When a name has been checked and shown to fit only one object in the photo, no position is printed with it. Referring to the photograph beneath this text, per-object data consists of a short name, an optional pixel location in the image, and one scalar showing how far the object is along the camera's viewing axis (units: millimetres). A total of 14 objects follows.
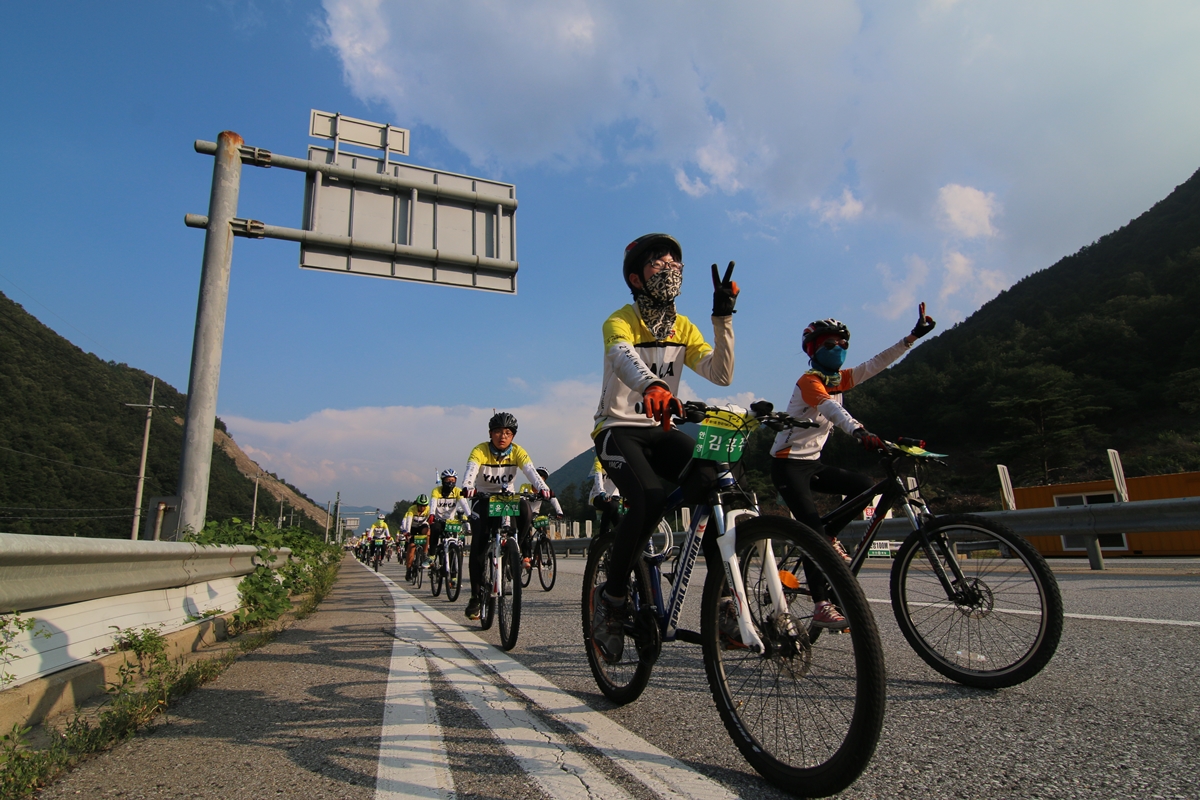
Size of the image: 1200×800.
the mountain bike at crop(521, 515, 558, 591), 10078
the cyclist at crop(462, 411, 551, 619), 6836
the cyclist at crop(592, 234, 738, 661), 2896
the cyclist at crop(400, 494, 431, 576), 13438
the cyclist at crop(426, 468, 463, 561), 10266
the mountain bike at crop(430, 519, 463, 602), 9562
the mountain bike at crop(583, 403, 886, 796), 1753
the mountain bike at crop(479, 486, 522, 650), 4809
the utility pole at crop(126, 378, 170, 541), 35125
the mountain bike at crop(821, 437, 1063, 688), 2826
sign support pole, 7098
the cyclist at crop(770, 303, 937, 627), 3803
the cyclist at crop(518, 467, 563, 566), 6520
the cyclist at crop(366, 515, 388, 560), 29453
